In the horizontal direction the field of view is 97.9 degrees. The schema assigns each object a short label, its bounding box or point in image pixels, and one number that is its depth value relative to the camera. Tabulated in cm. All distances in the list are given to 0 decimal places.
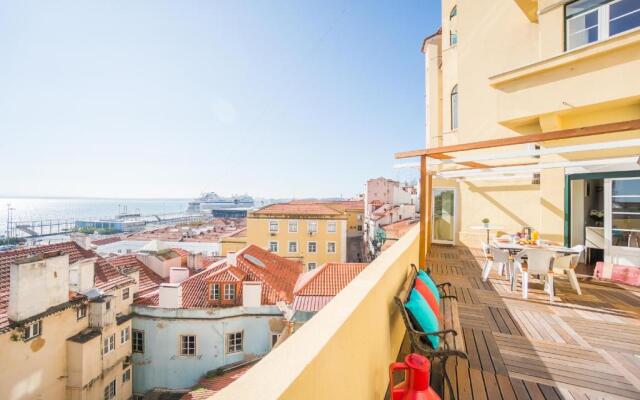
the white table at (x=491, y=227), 788
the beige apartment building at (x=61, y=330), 905
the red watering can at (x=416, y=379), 177
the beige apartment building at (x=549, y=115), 568
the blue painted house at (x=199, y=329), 1244
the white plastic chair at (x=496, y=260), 557
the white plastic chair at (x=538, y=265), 474
